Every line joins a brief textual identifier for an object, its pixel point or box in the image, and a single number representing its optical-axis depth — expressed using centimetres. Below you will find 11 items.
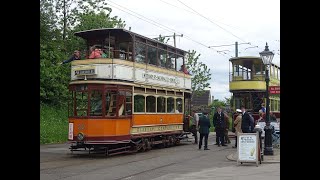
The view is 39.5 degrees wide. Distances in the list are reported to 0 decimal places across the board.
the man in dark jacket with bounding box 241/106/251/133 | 1655
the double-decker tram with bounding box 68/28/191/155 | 1659
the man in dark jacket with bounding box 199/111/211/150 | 1902
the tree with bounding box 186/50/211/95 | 5312
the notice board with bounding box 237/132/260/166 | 1341
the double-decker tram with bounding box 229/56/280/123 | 2792
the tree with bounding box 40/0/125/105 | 3080
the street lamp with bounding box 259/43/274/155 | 1594
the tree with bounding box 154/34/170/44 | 4788
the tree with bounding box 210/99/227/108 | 6388
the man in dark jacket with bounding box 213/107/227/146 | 2061
